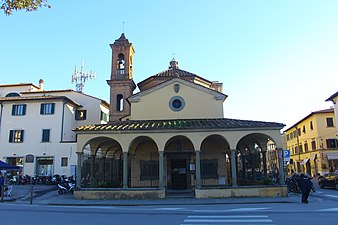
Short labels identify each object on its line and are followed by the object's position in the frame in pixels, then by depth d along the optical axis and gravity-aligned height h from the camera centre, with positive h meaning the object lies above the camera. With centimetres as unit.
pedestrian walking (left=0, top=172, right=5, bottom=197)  1729 -78
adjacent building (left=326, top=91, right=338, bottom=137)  3071 +705
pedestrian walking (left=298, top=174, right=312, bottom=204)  1418 -109
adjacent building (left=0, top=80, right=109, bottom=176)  2825 +352
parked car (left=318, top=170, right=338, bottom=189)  2166 -122
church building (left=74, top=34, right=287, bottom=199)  1695 +127
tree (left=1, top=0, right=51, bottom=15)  750 +430
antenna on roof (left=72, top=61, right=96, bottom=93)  5491 +1746
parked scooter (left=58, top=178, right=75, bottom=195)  1981 -124
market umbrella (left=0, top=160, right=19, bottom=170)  1823 +19
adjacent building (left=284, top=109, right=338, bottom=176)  3753 +304
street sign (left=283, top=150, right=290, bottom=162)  1800 +60
